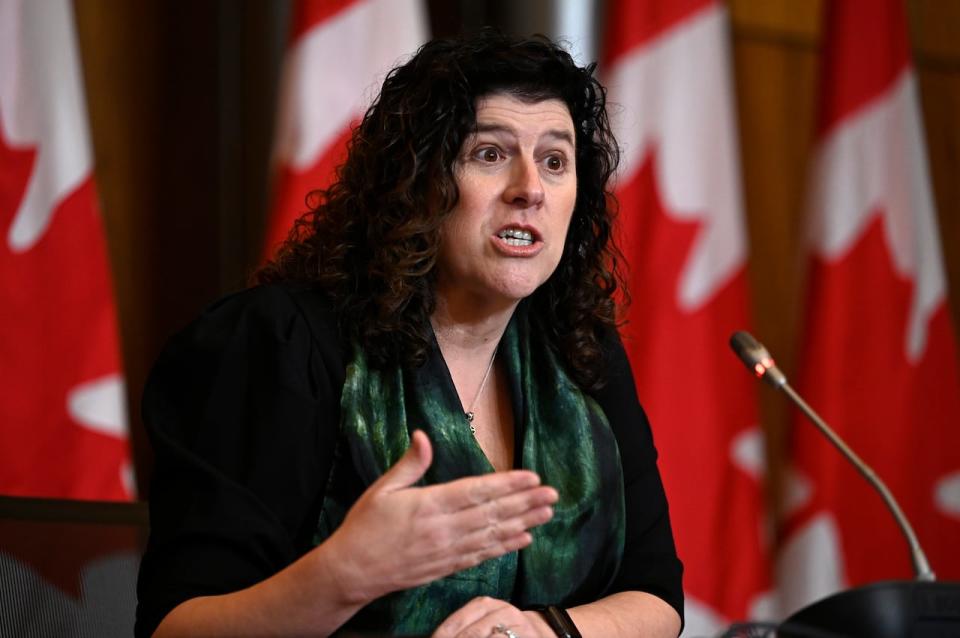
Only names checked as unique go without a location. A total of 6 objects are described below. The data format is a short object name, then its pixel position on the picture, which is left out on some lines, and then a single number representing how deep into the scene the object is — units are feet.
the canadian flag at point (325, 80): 18.07
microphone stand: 8.14
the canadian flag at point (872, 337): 22.17
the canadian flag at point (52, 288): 16.22
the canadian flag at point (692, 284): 20.40
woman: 9.71
